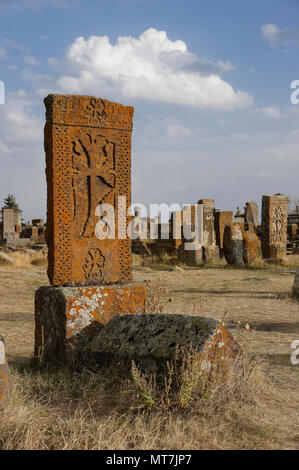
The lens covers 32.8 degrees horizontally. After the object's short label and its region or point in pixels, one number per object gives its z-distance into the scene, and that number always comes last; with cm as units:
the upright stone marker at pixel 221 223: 1939
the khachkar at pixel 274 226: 1755
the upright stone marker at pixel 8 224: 2855
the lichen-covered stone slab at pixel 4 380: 331
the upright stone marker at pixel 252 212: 2813
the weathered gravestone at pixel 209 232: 1788
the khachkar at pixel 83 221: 469
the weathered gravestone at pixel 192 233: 1753
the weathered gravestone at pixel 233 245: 1697
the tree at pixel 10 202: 4503
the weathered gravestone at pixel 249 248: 1708
